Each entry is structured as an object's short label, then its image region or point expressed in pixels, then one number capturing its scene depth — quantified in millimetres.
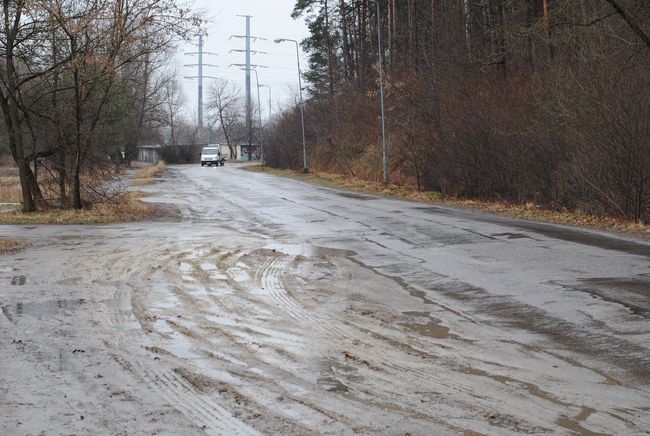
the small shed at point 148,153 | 102375
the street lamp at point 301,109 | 47706
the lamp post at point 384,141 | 31822
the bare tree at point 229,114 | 130750
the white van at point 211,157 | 73062
